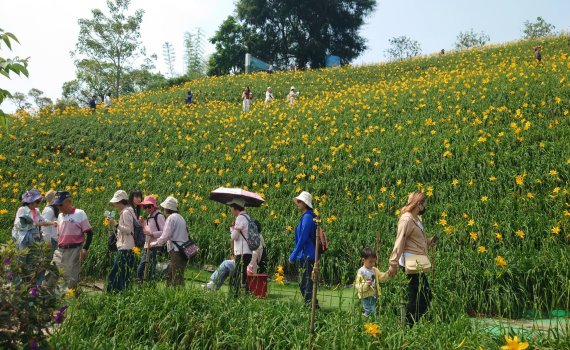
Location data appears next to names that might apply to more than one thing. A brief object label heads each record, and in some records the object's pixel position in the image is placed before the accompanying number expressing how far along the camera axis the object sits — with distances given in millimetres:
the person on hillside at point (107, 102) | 26141
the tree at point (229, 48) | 43562
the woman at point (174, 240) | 6203
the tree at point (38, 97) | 66050
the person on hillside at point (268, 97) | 22317
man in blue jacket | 5836
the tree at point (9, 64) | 3150
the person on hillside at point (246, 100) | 21072
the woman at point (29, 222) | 6203
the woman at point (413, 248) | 4816
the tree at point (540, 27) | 61219
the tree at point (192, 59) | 61109
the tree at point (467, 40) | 62625
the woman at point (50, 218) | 6784
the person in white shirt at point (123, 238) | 6266
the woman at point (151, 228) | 6250
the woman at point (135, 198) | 7383
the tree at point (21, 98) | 62462
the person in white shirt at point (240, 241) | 6074
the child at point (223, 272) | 6094
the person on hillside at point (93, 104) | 25531
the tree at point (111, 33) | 39469
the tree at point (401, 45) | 63859
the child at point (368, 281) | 4848
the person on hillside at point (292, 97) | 20903
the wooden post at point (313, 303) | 3781
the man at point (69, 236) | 6320
